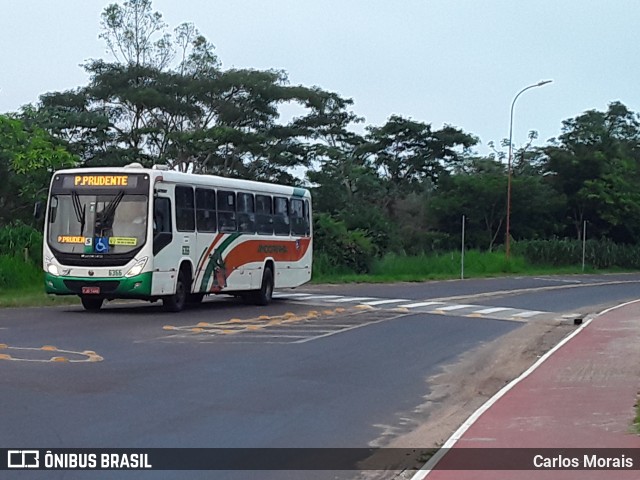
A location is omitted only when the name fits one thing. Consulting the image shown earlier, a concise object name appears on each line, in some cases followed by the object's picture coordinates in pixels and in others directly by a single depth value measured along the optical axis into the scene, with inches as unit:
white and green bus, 863.1
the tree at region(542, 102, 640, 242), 2527.1
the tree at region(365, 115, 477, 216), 2432.3
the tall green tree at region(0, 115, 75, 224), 1376.7
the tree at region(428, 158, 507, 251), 2420.0
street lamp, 2023.9
